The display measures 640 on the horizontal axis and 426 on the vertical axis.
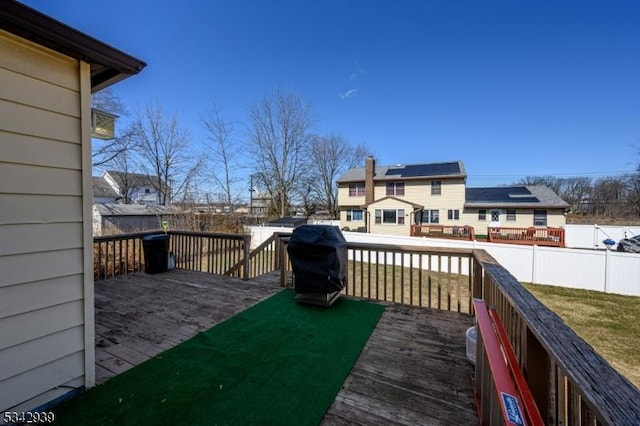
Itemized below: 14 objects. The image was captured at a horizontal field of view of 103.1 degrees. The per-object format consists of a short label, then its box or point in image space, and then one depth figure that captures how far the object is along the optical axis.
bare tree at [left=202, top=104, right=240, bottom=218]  15.69
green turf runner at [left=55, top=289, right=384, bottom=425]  1.76
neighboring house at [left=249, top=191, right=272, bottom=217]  20.61
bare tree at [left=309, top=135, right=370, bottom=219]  25.98
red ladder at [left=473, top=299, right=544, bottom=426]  0.86
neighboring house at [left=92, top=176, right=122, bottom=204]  25.30
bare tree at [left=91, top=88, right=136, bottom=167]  13.34
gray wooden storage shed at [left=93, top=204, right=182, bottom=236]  13.45
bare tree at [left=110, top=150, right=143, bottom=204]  16.27
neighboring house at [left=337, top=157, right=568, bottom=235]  16.73
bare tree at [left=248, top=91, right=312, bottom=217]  17.94
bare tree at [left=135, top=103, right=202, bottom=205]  15.85
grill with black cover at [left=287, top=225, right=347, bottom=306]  3.45
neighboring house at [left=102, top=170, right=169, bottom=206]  17.95
